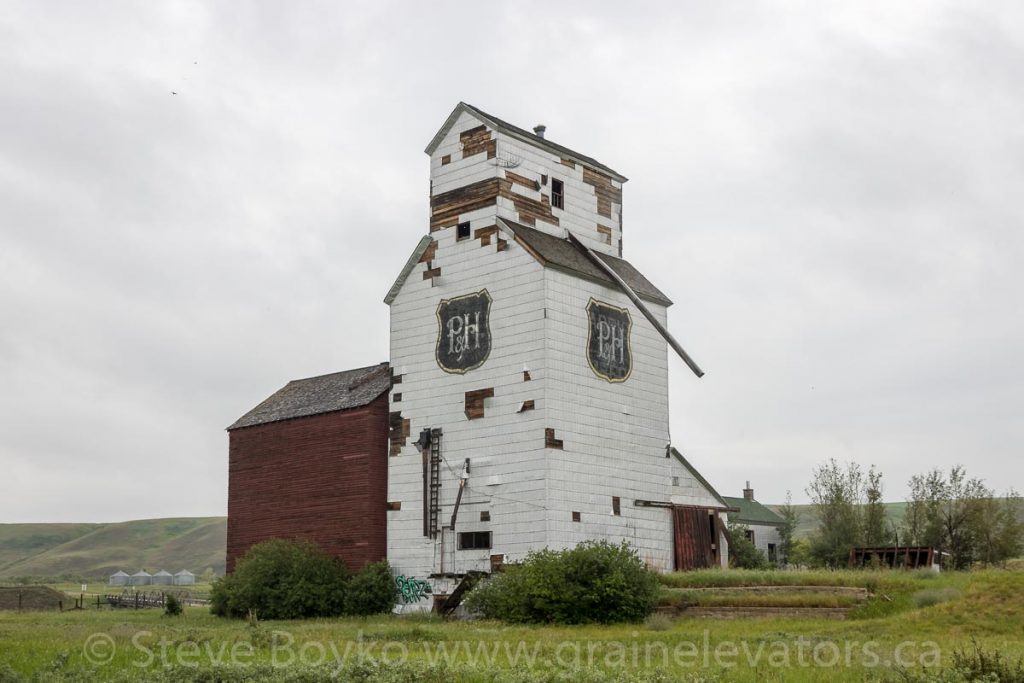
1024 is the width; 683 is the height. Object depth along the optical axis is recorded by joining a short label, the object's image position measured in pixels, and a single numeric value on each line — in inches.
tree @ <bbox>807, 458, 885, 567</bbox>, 2110.0
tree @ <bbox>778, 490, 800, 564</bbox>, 2935.5
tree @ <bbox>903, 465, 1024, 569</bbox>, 1811.0
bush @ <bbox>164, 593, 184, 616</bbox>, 1749.5
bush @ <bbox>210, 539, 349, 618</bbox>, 1593.3
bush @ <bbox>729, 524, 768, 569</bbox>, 2237.9
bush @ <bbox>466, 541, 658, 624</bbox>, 1280.8
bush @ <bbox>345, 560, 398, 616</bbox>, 1590.8
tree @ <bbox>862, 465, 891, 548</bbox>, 2085.4
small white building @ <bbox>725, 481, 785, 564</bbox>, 2925.7
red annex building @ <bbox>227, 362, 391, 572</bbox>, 1679.4
